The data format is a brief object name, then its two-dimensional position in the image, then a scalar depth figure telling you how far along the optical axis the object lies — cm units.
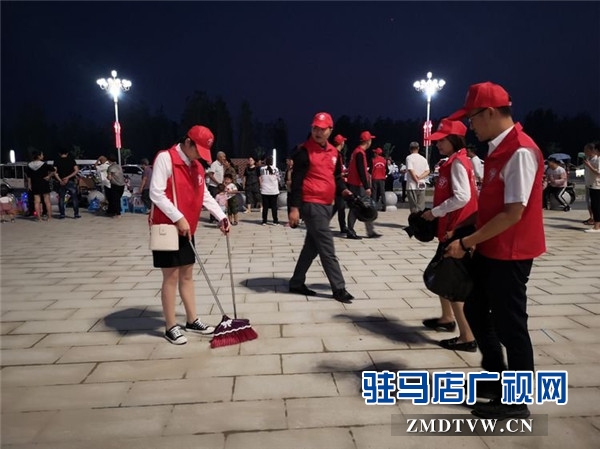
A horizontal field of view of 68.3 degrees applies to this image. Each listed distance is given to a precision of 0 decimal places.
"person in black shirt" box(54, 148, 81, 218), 1213
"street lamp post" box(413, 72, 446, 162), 2433
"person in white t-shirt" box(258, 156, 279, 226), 1077
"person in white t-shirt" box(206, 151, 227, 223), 1109
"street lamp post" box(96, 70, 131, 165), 2073
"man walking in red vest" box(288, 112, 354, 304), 462
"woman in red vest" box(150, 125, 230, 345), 337
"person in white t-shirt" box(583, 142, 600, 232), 888
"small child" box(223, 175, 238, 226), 1065
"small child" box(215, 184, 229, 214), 1058
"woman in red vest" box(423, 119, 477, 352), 335
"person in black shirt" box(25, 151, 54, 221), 1162
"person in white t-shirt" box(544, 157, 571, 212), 1292
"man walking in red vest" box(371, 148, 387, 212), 1180
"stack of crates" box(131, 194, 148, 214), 1414
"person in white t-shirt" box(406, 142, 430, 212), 899
